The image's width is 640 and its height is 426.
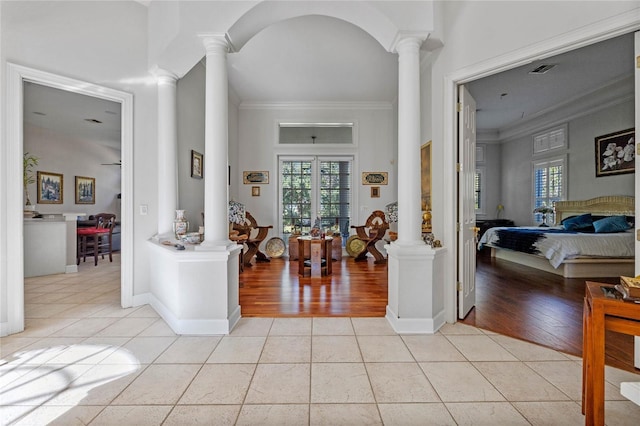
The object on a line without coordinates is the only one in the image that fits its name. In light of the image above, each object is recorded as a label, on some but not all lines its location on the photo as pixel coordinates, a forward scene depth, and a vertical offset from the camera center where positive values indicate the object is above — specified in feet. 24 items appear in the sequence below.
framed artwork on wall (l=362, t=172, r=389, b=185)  20.39 +2.15
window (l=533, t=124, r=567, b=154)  21.01 +5.17
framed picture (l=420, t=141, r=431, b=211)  11.13 +1.29
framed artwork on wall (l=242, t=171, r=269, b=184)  20.39 +2.22
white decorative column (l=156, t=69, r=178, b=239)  11.05 +2.12
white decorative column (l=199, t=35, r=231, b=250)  9.00 +2.02
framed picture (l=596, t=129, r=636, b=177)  16.39 +3.26
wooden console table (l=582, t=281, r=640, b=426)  4.37 -1.83
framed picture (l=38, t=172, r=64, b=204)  21.42 +1.62
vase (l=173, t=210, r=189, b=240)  10.84 -0.57
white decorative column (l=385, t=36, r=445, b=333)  8.74 -1.12
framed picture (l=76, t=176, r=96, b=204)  24.48 +1.65
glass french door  20.74 +1.21
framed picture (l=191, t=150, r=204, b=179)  13.36 +2.07
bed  14.70 -2.04
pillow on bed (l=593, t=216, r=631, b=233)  15.88 -0.81
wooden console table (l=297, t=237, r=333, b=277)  14.78 -2.28
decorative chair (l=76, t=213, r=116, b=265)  19.13 -2.01
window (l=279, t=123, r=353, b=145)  20.58 +5.24
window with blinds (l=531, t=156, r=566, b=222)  21.30 +2.08
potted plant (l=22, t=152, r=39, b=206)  19.47 +2.30
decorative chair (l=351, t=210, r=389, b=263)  17.84 -1.46
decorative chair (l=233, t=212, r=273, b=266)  16.55 -1.57
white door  9.53 +0.17
